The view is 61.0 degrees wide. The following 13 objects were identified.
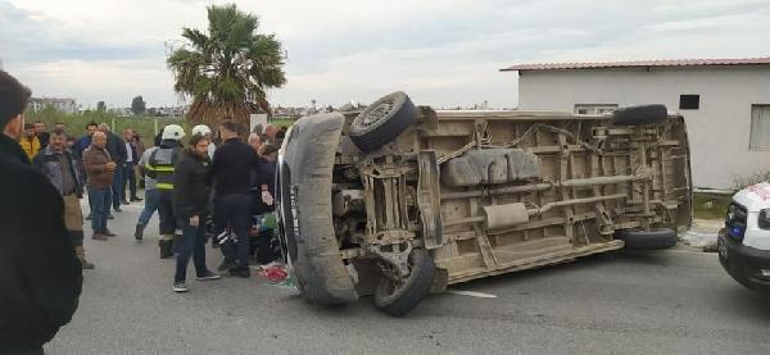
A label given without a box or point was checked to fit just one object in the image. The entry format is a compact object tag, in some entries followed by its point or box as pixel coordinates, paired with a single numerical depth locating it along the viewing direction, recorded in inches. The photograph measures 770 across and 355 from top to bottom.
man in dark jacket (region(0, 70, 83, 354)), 76.8
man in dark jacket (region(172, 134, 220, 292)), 250.8
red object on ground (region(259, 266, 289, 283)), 267.6
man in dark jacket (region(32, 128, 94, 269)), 284.0
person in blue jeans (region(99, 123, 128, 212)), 465.7
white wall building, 539.8
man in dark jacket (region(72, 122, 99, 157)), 453.7
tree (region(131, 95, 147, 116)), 1568.7
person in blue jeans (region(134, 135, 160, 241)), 329.7
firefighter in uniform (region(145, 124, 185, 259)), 306.7
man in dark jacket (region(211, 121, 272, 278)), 265.0
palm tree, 682.8
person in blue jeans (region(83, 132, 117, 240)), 350.9
